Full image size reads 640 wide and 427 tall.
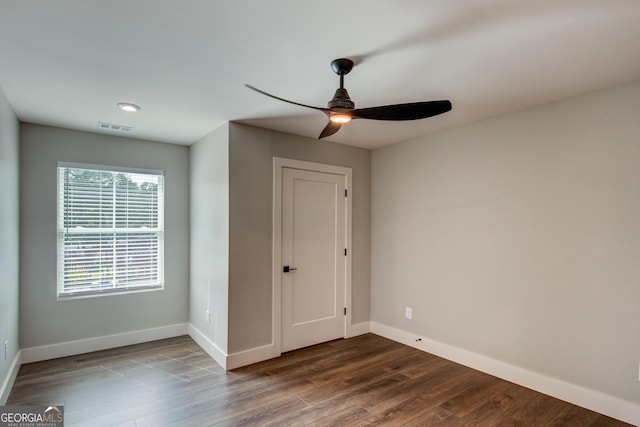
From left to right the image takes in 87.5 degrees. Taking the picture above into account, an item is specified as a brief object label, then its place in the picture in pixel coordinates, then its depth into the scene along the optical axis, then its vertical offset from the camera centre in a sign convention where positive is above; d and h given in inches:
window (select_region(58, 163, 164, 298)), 144.9 -5.1
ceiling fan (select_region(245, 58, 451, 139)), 79.7 +26.9
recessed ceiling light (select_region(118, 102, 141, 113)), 115.2 +39.4
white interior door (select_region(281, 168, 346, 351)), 148.6 -17.7
